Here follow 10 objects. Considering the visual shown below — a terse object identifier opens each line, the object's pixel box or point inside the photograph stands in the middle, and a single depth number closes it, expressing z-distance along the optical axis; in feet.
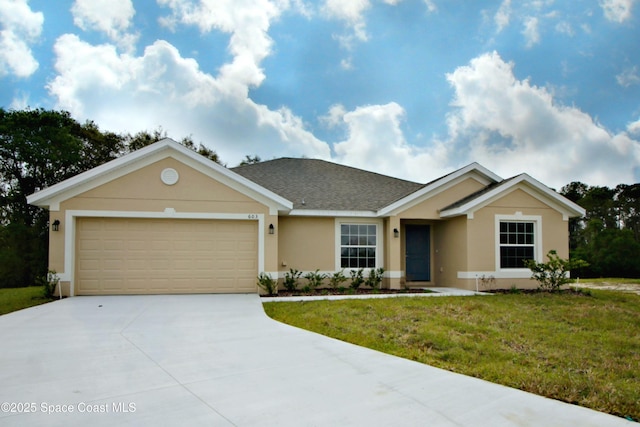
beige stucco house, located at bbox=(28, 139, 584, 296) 37.32
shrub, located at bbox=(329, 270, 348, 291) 43.42
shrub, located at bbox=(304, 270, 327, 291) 42.31
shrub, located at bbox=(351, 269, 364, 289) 43.86
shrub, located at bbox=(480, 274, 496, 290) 42.42
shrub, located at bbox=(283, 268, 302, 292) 42.55
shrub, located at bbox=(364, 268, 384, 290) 44.27
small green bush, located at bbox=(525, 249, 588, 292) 40.78
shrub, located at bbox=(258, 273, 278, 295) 38.43
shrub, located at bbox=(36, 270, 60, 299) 35.68
